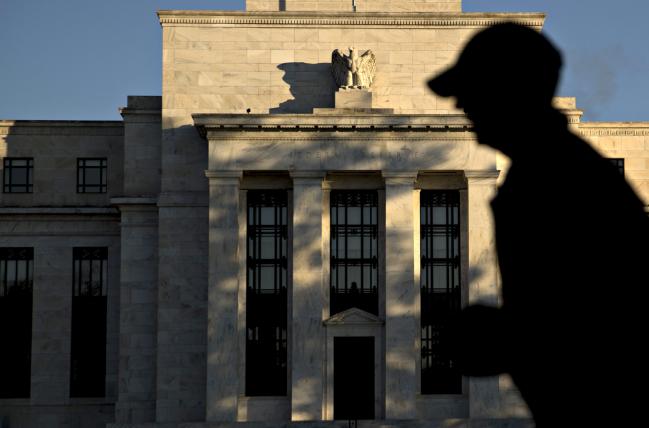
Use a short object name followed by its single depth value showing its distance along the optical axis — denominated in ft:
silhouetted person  25.32
